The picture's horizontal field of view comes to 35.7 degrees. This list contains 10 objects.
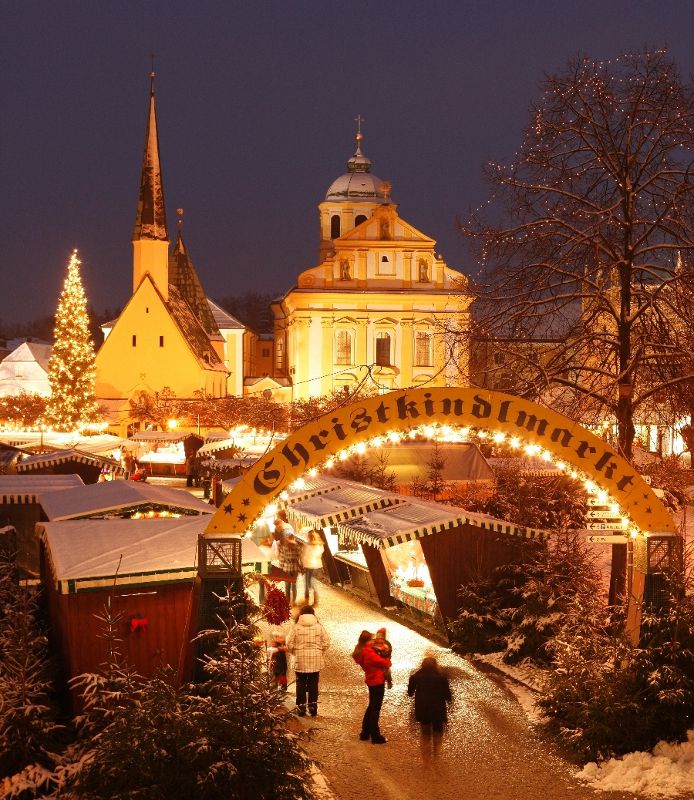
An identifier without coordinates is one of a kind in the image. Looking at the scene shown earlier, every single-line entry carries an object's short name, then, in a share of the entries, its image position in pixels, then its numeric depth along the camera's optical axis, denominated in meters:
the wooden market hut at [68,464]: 26.36
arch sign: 10.88
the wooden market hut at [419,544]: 14.69
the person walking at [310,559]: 16.67
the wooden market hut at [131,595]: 10.77
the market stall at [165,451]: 42.78
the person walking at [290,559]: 16.80
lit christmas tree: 54.31
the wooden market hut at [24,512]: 19.14
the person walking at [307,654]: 11.25
